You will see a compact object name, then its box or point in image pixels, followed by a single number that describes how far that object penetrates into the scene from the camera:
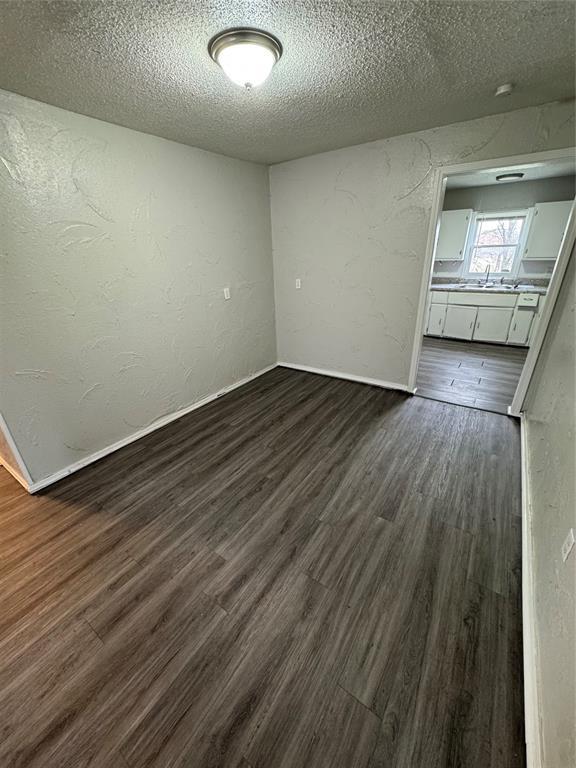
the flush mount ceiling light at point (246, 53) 1.32
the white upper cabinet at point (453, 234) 5.11
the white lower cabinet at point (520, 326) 4.52
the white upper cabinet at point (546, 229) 4.38
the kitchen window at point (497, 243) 4.92
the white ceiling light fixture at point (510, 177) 4.25
